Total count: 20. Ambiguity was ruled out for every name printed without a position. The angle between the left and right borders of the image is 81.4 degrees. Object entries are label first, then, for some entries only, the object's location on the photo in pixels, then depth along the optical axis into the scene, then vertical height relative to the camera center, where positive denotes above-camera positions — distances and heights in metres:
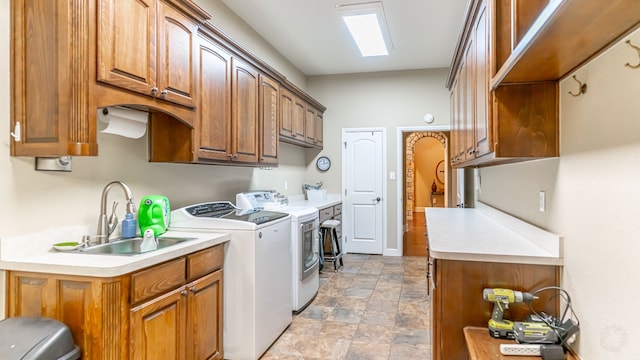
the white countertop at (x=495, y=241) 1.70 -0.34
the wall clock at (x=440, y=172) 11.45 +0.25
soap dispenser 2.30 -0.29
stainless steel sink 1.94 -0.37
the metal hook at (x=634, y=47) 1.11 +0.39
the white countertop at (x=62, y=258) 1.63 -0.37
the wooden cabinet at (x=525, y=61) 1.02 +0.44
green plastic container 2.43 -0.23
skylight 3.70 +1.72
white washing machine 2.59 -0.70
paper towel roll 2.12 +0.36
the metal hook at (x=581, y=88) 1.43 +0.36
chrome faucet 2.16 -0.22
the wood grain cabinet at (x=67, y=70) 1.68 +0.53
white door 6.07 -0.16
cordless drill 1.57 -0.53
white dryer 3.48 -0.63
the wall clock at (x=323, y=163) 6.26 +0.29
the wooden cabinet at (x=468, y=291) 1.71 -0.53
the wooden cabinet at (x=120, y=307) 1.63 -0.60
